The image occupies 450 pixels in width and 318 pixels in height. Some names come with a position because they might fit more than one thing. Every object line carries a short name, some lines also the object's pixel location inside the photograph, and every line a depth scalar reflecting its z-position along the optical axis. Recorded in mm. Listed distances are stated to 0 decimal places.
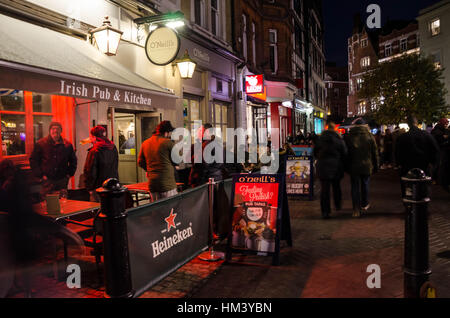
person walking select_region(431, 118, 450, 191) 8680
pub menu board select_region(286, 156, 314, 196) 9242
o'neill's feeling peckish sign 4848
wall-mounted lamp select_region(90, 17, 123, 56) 7188
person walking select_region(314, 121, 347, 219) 7164
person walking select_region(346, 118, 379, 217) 7281
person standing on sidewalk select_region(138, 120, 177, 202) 5773
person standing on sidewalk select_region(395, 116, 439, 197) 6988
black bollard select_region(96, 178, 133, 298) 2963
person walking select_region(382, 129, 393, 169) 16570
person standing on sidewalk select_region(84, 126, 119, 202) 5594
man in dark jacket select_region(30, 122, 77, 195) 6051
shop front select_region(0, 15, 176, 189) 4508
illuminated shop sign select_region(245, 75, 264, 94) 15977
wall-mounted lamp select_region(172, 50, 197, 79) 9852
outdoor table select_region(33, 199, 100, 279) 4289
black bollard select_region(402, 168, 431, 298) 3271
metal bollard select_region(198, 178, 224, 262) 4930
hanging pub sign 8234
